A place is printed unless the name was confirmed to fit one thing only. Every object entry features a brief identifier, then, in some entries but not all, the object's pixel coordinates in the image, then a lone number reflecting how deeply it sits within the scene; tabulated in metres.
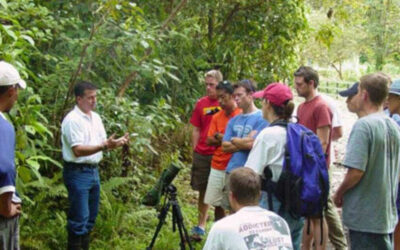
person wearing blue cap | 5.09
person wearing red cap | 4.43
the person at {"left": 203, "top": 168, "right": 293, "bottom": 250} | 3.25
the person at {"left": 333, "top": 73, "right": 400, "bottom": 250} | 4.18
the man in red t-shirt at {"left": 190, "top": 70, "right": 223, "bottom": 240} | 7.39
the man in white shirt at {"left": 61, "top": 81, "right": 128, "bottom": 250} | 5.68
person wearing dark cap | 5.43
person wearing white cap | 3.64
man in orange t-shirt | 6.65
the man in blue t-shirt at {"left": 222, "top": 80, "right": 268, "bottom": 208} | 5.87
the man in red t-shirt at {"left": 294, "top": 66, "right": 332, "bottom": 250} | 6.02
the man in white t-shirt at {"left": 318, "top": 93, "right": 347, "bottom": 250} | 6.22
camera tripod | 5.98
